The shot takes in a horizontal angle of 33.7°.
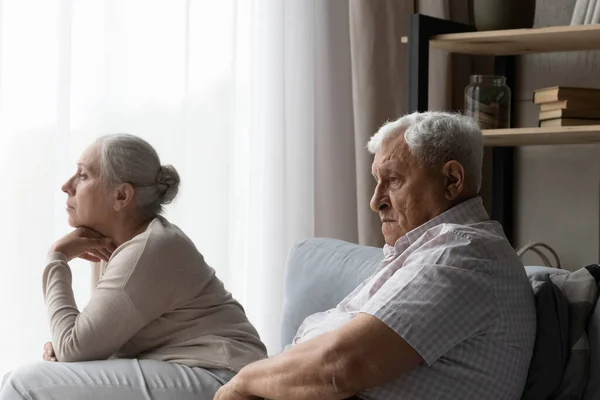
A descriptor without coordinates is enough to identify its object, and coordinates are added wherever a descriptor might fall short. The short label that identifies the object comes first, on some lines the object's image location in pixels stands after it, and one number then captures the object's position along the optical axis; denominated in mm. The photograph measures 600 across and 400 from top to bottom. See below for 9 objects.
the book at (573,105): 2857
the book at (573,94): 2855
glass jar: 3014
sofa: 1792
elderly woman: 2010
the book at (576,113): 2861
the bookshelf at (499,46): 2854
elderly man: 1656
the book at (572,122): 2863
